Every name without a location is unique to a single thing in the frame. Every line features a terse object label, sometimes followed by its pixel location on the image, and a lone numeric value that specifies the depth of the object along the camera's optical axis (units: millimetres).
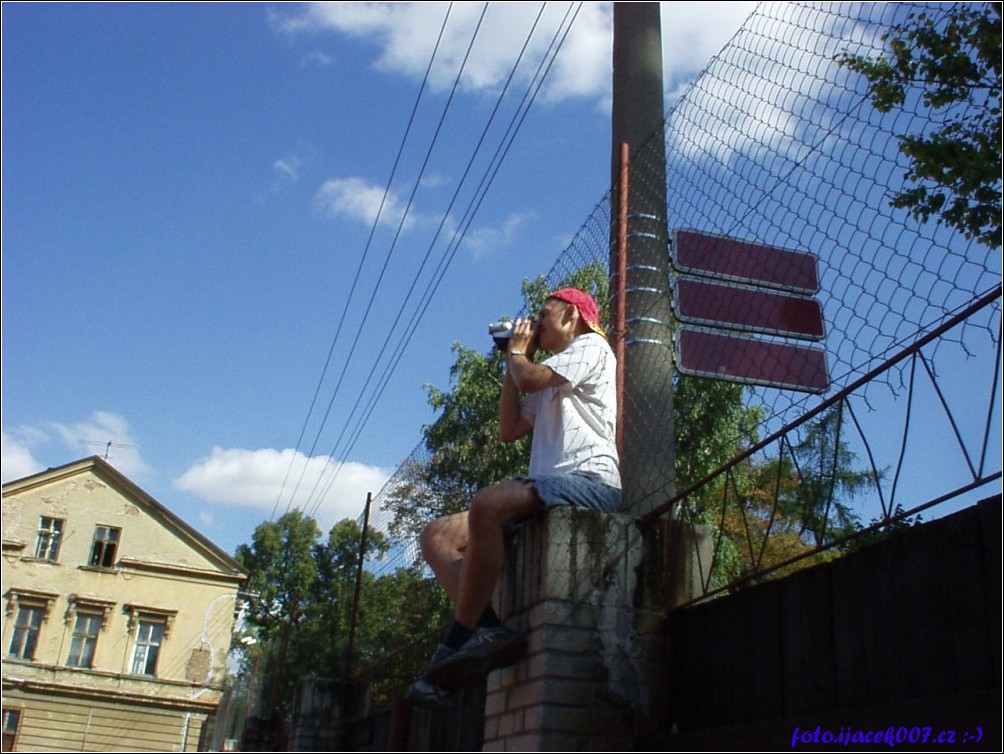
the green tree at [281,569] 39750
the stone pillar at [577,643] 3043
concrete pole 4031
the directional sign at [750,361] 3391
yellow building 28000
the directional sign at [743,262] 3258
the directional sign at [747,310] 3385
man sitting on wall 3205
